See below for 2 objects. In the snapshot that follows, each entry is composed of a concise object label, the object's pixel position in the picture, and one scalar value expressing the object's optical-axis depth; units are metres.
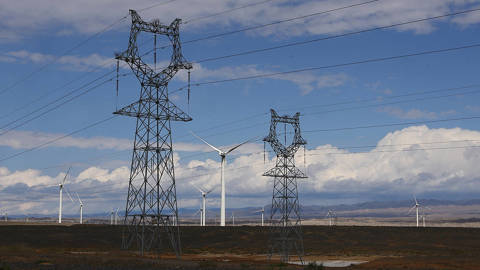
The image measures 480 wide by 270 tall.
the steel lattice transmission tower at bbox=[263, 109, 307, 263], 80.00
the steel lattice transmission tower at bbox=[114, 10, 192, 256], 66.81
